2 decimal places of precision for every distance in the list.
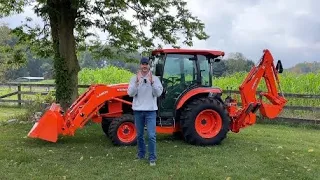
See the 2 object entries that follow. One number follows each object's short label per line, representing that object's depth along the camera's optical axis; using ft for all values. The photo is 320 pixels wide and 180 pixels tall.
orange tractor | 20.59
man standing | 16.92
